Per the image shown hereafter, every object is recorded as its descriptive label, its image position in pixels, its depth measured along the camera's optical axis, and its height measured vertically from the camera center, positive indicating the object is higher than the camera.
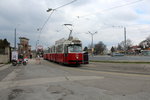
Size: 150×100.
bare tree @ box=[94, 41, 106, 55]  133.75 +4.41
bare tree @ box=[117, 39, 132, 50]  126.62 +7.43
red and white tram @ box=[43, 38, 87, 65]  22.31 +0.30
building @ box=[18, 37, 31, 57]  82.47 +6.79
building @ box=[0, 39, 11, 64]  34.01 -0.03
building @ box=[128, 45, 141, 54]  116.72 +2.70
